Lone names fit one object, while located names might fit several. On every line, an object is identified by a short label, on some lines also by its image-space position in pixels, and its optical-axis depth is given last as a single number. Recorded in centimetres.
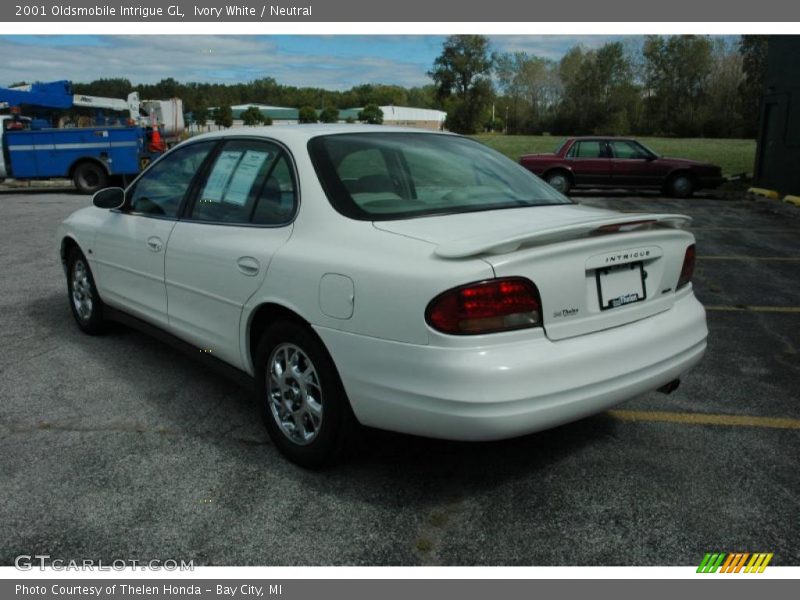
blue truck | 1933
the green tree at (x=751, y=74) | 6856
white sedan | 260
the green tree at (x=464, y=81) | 10531
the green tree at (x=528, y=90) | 8825
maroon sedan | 1809
